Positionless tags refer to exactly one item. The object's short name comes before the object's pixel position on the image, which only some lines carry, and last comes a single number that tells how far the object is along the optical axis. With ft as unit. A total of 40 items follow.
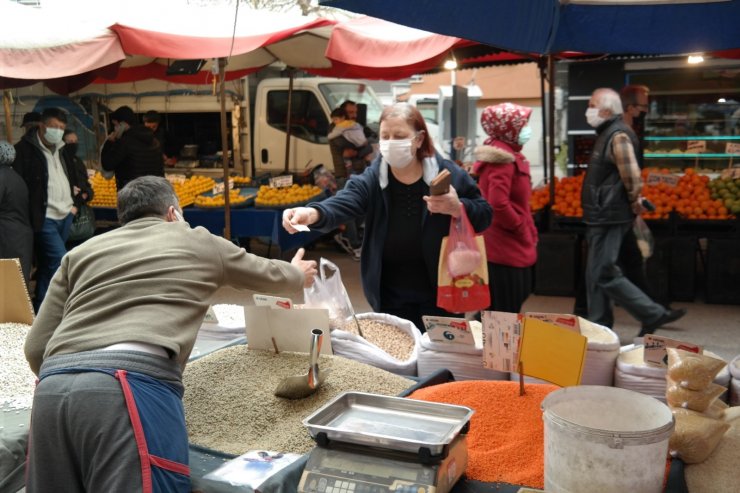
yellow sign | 6.69
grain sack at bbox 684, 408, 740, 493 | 5.69
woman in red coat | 13.05
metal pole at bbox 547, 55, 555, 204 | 21.24
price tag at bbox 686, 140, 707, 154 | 24.59
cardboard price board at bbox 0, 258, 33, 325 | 10.84
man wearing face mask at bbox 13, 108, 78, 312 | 18.94
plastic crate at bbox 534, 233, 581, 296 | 21.16
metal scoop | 7.78
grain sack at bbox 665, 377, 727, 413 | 6.12
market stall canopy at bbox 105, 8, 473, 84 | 19.61
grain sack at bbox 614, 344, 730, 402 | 7.87
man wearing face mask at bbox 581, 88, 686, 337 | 15.92
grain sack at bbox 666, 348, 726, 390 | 6.10
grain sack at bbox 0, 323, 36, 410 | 8.55
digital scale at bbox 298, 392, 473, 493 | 5.29
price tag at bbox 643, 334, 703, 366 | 7.73
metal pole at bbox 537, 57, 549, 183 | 25.44
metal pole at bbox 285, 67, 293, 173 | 31.42
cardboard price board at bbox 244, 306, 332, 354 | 8.85
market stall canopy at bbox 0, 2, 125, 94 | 17.93
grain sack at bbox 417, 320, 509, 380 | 8.82
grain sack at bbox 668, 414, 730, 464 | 5.85
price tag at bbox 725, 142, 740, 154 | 22.94
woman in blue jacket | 10.24
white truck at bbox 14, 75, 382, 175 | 33.60
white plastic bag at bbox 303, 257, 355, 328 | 9.84
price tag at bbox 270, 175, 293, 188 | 26.36
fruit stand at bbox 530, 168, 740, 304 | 20.34
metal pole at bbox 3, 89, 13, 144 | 20.22
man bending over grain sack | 6.03
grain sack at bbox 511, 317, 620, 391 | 8.27
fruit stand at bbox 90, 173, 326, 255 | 24.34
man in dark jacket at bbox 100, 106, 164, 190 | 23.56
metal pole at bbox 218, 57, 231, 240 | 16.42
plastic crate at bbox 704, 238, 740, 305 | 20.29
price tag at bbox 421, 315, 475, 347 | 8.68
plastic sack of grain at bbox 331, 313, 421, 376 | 9.23
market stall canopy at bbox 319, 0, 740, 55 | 6.88
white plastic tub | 4.81
